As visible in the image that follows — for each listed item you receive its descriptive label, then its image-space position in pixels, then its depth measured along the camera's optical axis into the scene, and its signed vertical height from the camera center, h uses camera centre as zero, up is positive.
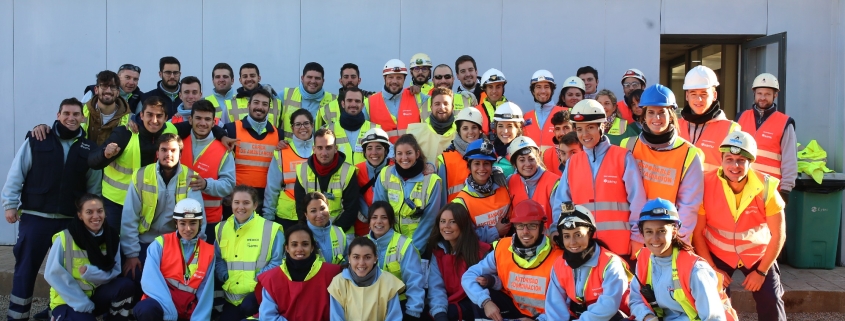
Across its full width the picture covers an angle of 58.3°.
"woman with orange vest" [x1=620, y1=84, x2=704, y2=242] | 4.64 -0.06
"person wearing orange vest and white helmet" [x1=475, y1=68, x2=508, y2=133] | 7.14 +0.55
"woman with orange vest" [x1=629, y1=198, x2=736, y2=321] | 4.29 -0.75
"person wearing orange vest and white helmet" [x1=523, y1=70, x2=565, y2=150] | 6.86 +0.34
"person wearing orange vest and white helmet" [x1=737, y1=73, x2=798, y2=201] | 6.32 +0.13
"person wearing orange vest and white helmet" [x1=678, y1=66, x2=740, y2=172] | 5.02 +0.23
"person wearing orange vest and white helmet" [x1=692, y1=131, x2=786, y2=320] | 4.65 -0.43
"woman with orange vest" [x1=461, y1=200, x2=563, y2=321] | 5.03 -0.86
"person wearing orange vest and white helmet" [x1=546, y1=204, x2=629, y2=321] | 4.66 -0.80
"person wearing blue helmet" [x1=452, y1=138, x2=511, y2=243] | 5.62 -0.38
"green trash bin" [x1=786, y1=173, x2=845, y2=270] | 7.29 -0.65
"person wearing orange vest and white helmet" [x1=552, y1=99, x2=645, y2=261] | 4.81 -0.22
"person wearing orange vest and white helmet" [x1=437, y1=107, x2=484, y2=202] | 6.12 -0.08
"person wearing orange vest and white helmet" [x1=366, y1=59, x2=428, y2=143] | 7.20 +0.39
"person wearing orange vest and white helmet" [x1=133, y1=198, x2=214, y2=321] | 5.47 -0.93
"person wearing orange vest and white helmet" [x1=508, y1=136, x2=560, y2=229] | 5.51 -0.22
